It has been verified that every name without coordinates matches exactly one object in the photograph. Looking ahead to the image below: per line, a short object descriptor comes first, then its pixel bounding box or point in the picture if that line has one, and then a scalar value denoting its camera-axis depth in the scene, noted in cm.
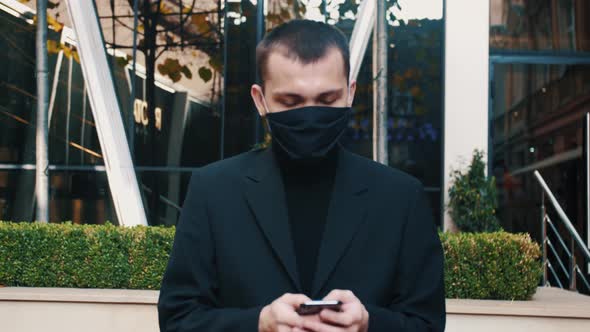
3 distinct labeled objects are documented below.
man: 193
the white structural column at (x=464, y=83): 1007
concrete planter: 614
